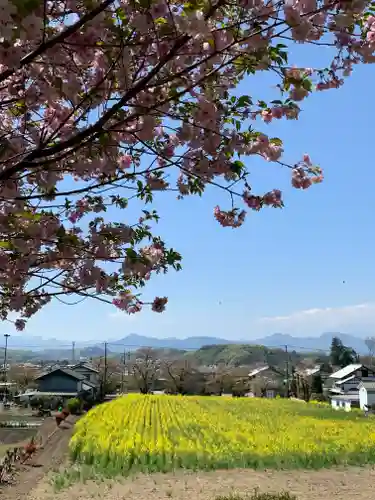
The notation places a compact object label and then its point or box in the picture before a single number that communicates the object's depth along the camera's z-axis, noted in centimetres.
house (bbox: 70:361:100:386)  5900
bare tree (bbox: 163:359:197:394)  5679
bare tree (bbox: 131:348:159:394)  5922
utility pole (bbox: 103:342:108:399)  5269
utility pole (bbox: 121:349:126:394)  6103
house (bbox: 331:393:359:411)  4433
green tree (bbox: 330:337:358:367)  7907
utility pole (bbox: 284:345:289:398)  5591
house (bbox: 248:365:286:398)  5953
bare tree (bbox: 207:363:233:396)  5899
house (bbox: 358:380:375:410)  4319
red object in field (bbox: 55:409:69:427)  2527
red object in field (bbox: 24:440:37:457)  1544
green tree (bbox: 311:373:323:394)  5422
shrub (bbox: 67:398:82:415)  3128
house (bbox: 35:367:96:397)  4753
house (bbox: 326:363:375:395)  5341
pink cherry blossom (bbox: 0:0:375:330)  248
